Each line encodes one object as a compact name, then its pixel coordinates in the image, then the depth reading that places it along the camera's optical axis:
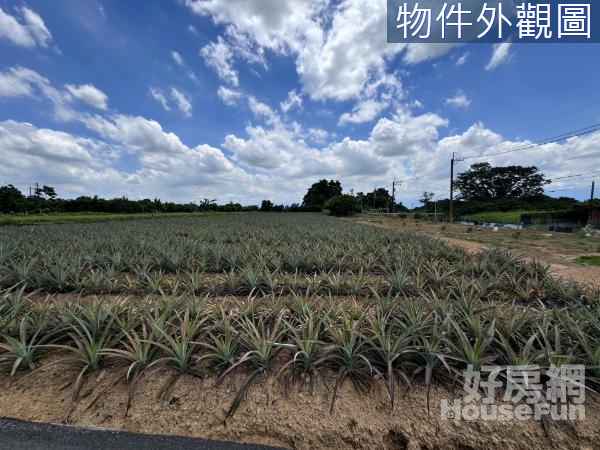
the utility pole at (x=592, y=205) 28.23
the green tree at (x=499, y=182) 60.94
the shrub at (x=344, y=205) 50.59
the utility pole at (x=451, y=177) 29.05
